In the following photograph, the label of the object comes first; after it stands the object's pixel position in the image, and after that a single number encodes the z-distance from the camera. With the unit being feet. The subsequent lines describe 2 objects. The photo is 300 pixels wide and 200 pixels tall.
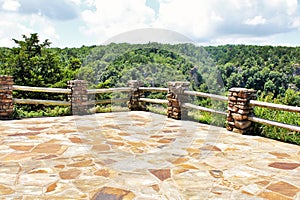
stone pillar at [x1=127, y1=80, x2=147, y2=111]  28.17
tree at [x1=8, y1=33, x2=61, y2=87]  40.63
